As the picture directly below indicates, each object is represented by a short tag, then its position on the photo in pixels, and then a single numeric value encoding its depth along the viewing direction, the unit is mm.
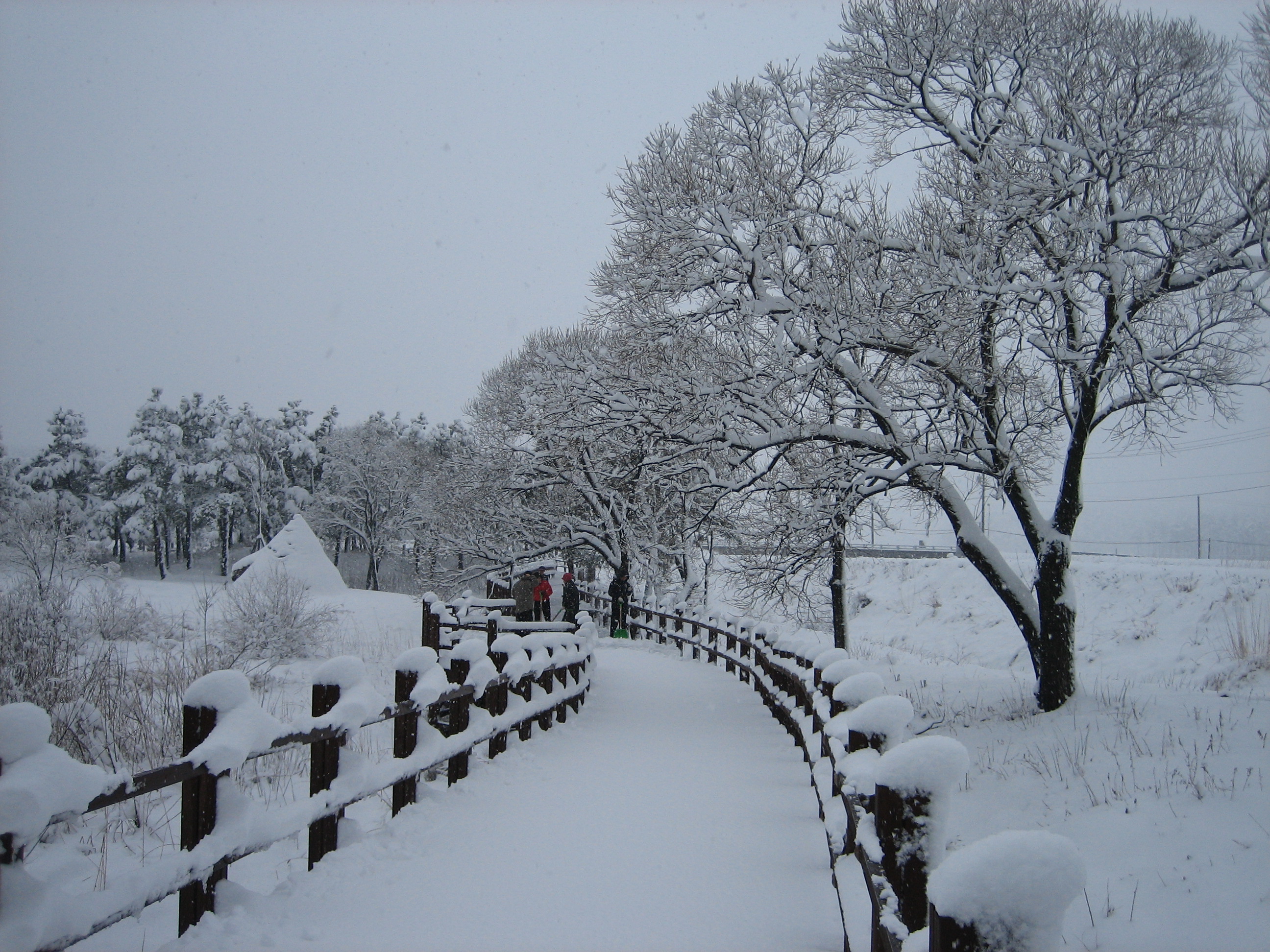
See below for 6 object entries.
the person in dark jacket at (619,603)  24984
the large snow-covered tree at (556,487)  20188
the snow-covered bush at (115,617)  15930
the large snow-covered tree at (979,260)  8469
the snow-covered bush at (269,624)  16828
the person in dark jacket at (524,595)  19000
